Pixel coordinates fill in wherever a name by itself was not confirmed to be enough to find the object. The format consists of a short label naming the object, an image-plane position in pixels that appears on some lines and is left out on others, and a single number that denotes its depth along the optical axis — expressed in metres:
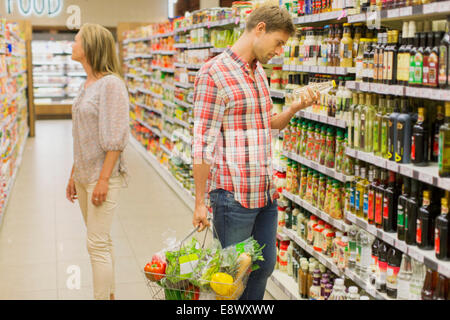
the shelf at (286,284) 3.97
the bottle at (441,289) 2.54
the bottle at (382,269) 2.96
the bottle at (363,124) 3.08
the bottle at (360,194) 3.17
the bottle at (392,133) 2.75
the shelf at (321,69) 3.33
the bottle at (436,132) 2.57
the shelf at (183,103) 6.96
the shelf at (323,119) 3.38
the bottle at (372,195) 3.01
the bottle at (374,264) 3.04
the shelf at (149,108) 9.63
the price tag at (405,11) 2.54
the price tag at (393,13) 2.65
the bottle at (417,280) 2.72
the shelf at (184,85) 6.90
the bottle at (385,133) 2.87
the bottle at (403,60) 2.66
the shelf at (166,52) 8.20
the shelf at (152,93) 9.34
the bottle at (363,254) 3.21
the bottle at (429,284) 2.59
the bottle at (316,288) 3.75
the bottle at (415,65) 2.54
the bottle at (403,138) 2.67
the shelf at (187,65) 6.57
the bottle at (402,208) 2.71
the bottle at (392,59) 2.76
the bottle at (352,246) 3.33
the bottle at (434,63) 2.43
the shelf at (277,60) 4.28
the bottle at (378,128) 2.93
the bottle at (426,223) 2.54
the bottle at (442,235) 2.41
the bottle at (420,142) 2.59
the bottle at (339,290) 3.20
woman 3.17
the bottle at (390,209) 2.85
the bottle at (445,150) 2.38
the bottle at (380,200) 2.93
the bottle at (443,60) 2.36
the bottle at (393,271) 2.88
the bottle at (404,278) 2.82
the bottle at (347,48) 3.34
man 2.57
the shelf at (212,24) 5.20
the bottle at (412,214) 2.63
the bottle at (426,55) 2.48
